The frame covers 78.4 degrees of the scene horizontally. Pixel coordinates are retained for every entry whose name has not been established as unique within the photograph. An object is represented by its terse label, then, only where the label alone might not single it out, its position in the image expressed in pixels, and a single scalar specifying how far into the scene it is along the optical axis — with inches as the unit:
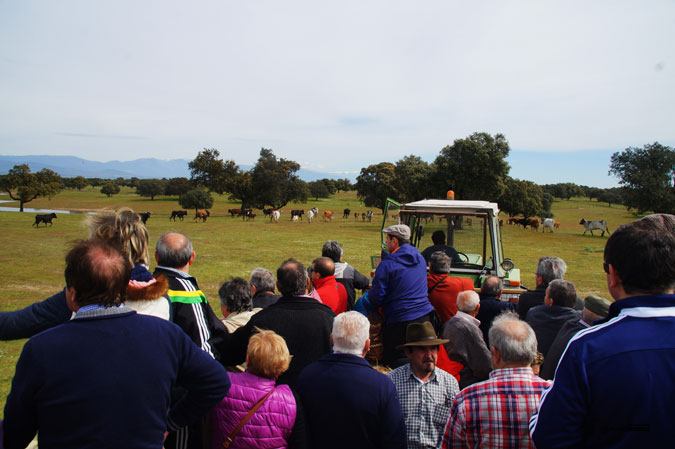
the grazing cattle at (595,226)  1434.5
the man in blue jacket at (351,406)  97.3
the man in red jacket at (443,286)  205.8
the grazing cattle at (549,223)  1506.8
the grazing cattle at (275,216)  1589.6
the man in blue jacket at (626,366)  59.1
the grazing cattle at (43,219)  1152.0
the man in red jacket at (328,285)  193.8
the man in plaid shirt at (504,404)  88.2
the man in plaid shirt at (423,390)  114.6
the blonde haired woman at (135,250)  100.1
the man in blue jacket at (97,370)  66.8
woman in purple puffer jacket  102.1
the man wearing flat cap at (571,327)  130.7
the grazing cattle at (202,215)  1561.3
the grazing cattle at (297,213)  1715.6
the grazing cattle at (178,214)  1564.7
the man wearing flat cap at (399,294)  180.1
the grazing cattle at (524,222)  1590.8
